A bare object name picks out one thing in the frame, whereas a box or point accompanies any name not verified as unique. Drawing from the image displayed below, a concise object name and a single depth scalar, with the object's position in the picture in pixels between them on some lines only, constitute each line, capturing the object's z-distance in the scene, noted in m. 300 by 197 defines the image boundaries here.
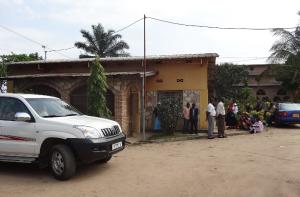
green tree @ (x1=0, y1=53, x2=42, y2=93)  11.85
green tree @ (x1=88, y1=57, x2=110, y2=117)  8.47
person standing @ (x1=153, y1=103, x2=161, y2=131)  10.36
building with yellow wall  9.45
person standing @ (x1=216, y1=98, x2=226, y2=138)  9.18
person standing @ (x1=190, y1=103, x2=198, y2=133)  9.91
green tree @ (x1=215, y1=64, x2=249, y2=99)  21.56
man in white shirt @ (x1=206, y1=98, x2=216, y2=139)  9.09
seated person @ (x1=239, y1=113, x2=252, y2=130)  10.57
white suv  4.54
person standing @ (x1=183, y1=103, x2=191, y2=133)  10.02
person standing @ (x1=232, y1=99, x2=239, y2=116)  10.93
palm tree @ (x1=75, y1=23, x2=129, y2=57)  22.89
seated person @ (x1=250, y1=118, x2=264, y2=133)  10.15
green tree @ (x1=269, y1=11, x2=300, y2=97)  17.26
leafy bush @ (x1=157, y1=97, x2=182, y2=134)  9.35
